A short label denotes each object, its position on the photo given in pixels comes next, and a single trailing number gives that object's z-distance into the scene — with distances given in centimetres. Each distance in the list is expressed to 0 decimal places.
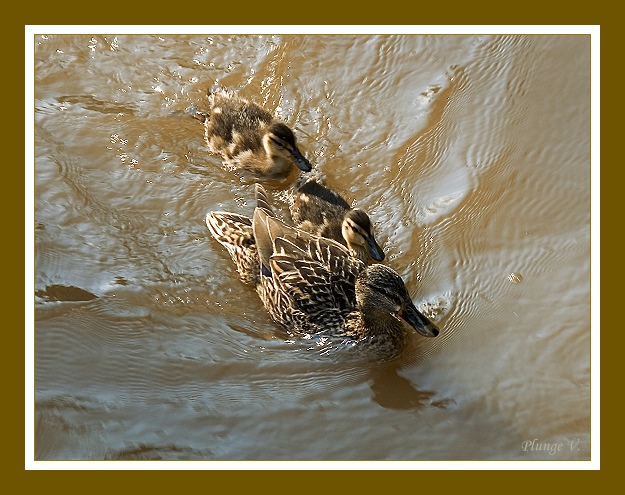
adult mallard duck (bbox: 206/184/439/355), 636
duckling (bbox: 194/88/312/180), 798
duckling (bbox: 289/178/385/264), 713
